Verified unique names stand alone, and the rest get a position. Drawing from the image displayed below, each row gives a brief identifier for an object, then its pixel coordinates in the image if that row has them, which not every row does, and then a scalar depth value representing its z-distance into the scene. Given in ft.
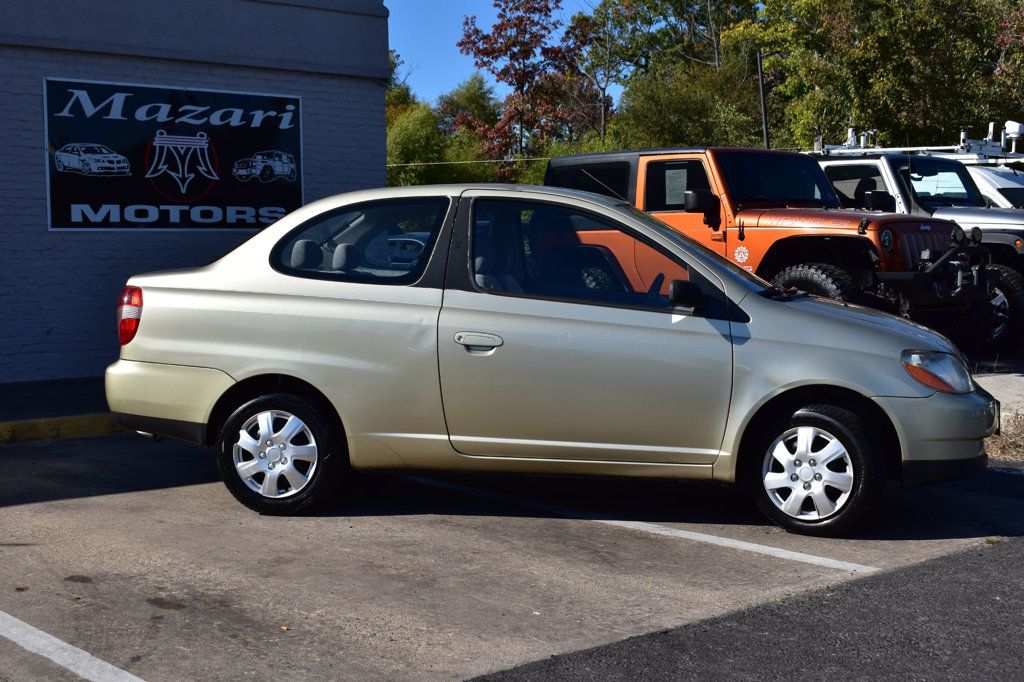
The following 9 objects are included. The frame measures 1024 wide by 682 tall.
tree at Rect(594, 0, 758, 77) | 174.70
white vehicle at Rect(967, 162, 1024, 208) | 49.32
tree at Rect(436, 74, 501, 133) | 203.95
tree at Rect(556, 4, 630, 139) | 167.85
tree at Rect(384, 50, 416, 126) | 191.44
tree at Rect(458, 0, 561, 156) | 128.67
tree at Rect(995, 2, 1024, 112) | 77.71
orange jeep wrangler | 35.83
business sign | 35.50
